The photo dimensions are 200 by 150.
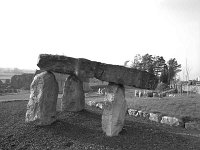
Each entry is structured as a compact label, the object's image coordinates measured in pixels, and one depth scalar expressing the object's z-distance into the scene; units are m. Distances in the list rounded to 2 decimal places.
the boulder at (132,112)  15.12
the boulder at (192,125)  12.12
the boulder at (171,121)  12.58
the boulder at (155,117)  13.51
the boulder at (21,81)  39.46
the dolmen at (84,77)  9.16
